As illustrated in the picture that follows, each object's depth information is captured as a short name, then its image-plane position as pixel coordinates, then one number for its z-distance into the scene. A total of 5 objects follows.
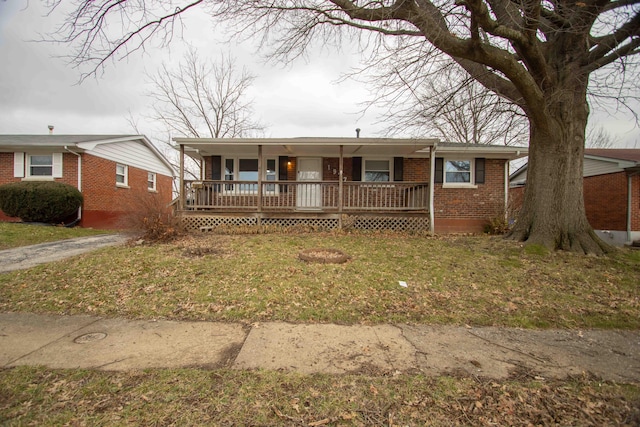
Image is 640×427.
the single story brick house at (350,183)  10.65
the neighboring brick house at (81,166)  13.17
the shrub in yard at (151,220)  7.68
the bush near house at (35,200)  11.59
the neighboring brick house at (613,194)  11.32
